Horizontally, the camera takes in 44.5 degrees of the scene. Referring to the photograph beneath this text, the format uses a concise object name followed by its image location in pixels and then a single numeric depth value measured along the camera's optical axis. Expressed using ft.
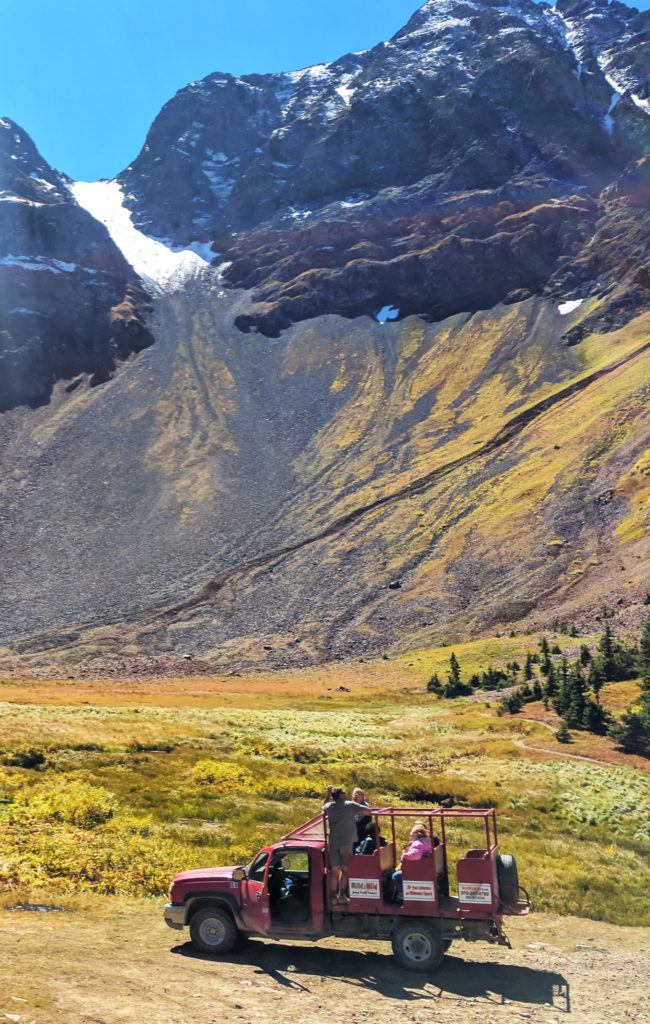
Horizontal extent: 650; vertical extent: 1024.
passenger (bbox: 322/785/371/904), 45.57
